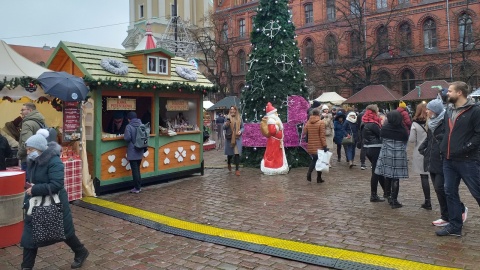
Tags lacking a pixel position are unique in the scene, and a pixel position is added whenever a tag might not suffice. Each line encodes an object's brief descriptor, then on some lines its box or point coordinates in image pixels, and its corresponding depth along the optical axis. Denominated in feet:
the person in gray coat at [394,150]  21.35
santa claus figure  33.91
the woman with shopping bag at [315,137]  30.27
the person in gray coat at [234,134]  34.65
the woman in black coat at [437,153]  18.13
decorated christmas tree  39.83
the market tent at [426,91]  67.29
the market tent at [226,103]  77.96
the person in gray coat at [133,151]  27.07
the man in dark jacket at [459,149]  15.70
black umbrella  23.21
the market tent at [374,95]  66.33
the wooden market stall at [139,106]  26.94
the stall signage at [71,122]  25.79
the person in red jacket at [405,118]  22.99
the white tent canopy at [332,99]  79.82
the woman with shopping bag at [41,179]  13.26
